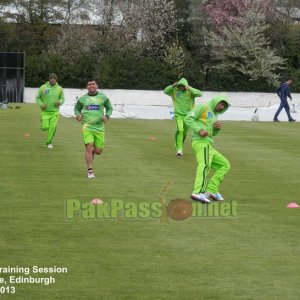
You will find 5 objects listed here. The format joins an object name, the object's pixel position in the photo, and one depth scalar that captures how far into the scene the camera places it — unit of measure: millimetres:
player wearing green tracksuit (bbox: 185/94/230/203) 14031
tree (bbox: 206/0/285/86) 68312
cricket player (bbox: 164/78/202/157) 22375
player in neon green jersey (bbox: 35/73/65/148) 23797
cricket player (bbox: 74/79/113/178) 17500
